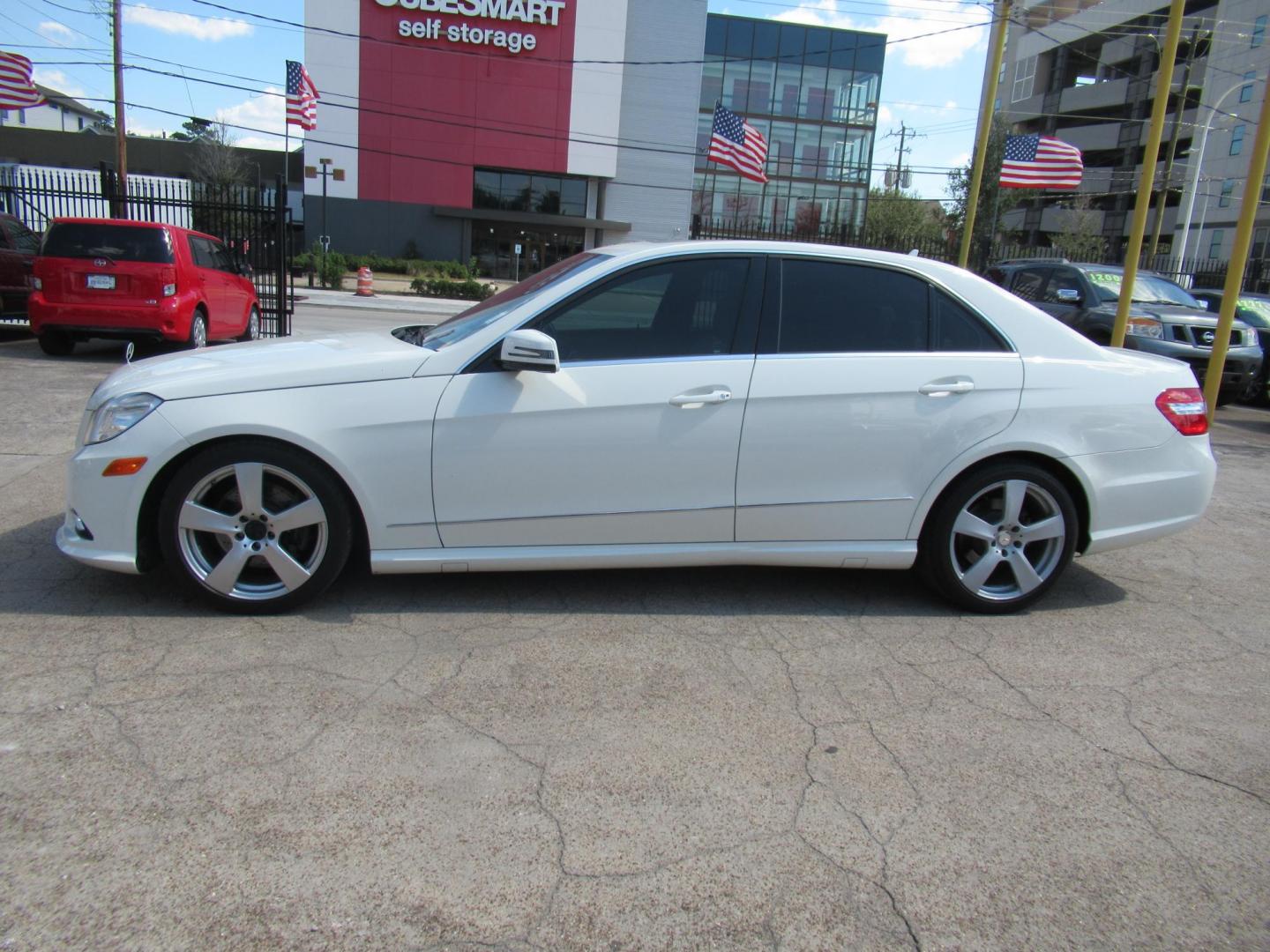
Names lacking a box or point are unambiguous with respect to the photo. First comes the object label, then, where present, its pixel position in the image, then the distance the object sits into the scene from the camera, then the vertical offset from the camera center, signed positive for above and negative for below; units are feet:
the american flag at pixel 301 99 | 85.87 +11.58
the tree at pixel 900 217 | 193.67 +12.13
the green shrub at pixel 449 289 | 104.94 -5.83
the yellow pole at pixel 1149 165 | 27.48 +3.85
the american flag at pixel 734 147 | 77.66 +9.34
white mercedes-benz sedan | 12.30 -2.55
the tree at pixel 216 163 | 168.96 +10.49
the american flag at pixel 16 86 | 64.90 +8.11
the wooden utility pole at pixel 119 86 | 82.99 +11.07
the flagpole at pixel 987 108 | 51.57 +9.47
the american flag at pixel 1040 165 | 57.98 +7.43
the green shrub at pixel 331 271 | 104.17 -4.93
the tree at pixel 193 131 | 218.89 +27.22
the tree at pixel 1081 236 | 149.69 +8.28
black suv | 39.81 -0.96
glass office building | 187.73 +31.24
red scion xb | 33.94 -2.62
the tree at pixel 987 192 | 147.64 +14.12
